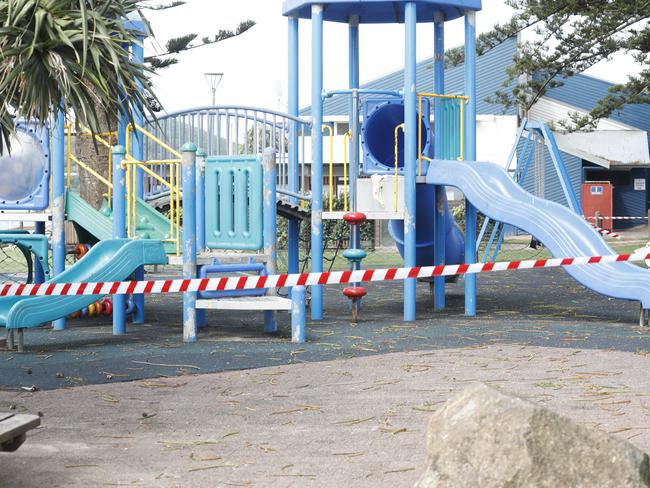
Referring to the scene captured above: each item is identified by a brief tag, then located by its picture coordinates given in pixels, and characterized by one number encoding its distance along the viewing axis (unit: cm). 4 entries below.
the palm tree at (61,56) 1138
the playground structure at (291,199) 1728
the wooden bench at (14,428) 788
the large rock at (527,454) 652
